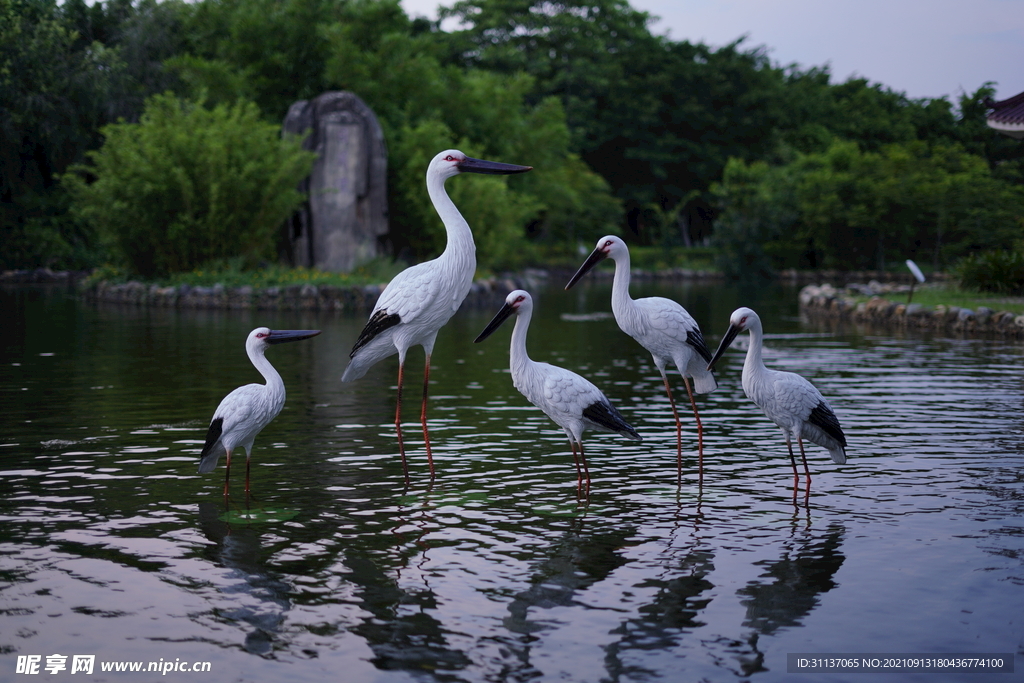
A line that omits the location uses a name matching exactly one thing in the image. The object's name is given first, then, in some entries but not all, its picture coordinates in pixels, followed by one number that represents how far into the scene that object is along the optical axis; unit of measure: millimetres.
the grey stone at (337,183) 32250
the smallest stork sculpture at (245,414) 6758
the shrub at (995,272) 24969
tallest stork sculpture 7438
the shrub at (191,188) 29203
